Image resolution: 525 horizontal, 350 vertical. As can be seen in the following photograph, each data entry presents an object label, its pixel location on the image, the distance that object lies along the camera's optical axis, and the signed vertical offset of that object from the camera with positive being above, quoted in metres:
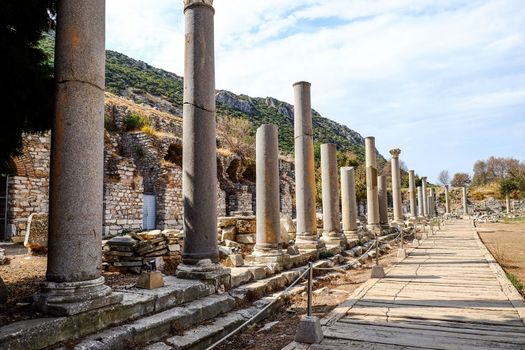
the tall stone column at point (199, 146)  6.71 +1.14
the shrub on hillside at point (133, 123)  23.61 +5.41
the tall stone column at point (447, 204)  51.11 +0.21
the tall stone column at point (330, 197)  13.73 +0.39
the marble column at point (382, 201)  22.55 +0.35
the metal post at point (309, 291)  4.99 -1.09
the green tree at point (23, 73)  4.99 +1.88
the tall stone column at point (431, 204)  46.61 +0.24
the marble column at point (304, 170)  11.62 +1.17
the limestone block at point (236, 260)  8.43 -1.08
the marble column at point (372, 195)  20.22 +0.63
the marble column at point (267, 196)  9.25 +0.32
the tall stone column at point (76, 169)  4.31 +0.51
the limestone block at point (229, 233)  11.69 -0.69
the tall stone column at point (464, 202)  53.12 +0.45
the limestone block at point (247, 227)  12.11 -0.54
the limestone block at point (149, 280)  5.57 -0.99
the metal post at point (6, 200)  13.28 +0.50
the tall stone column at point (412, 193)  30.82 +1.09
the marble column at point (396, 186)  26.83 +1.44
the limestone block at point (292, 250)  10.07 -1.07
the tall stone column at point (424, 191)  38.01 +1.42
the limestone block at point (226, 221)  11.95 -0.34
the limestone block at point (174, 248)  9.09 -0.85
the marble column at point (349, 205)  15.89 +0.11
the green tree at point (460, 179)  90.48 +6.08
